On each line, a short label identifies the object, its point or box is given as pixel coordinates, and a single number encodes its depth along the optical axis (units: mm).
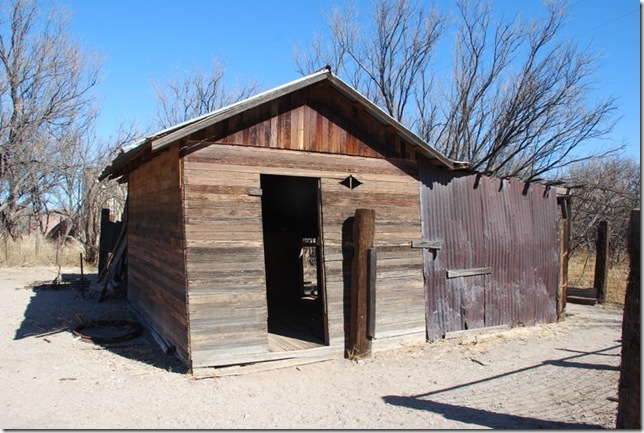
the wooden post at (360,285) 7180
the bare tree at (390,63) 18578
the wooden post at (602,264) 13031
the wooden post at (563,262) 10148
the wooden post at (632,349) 3689
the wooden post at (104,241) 14000
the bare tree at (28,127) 20406
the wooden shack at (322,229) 6357
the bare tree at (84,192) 22266
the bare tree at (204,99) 25500
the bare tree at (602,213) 17672
